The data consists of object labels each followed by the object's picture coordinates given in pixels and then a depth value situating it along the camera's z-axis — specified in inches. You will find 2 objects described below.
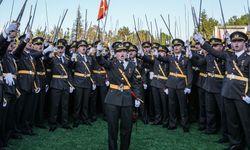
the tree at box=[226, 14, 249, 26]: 1631.2
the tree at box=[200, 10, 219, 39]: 1267.2
